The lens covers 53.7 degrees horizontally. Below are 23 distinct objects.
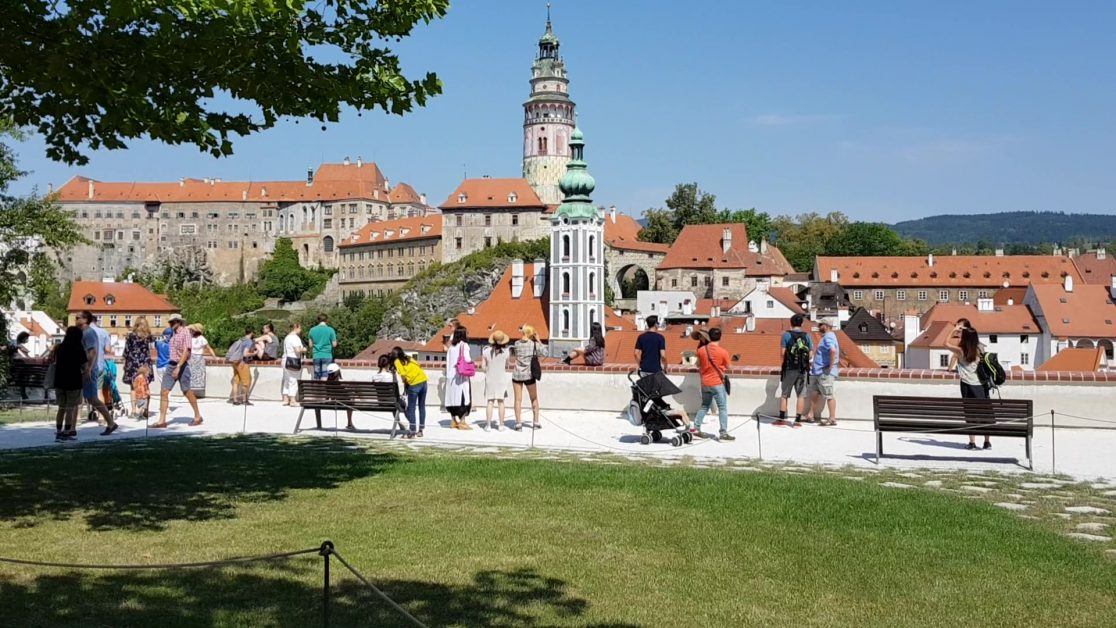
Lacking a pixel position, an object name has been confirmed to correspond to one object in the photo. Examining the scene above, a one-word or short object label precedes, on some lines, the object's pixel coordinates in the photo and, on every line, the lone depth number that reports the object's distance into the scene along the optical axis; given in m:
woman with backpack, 13.74
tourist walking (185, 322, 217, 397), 17.23
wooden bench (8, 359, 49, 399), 19.94
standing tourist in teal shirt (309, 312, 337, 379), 18.84
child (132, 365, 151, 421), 16.88
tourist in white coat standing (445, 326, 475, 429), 16.27
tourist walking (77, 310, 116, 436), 14.62
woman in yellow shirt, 15.50
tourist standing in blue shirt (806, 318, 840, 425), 15.36
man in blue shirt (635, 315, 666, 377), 14.91
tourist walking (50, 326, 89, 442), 13.93
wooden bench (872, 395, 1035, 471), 12.08
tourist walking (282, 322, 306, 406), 19.17
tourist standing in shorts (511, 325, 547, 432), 15.81
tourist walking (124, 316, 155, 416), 17.12
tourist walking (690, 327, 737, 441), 14.70
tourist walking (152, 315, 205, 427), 16.14
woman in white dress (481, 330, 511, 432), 16.16
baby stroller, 14.02
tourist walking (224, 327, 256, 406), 19.31
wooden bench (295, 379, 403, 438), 15.10
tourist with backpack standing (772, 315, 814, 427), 15.42
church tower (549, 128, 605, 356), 85.25
